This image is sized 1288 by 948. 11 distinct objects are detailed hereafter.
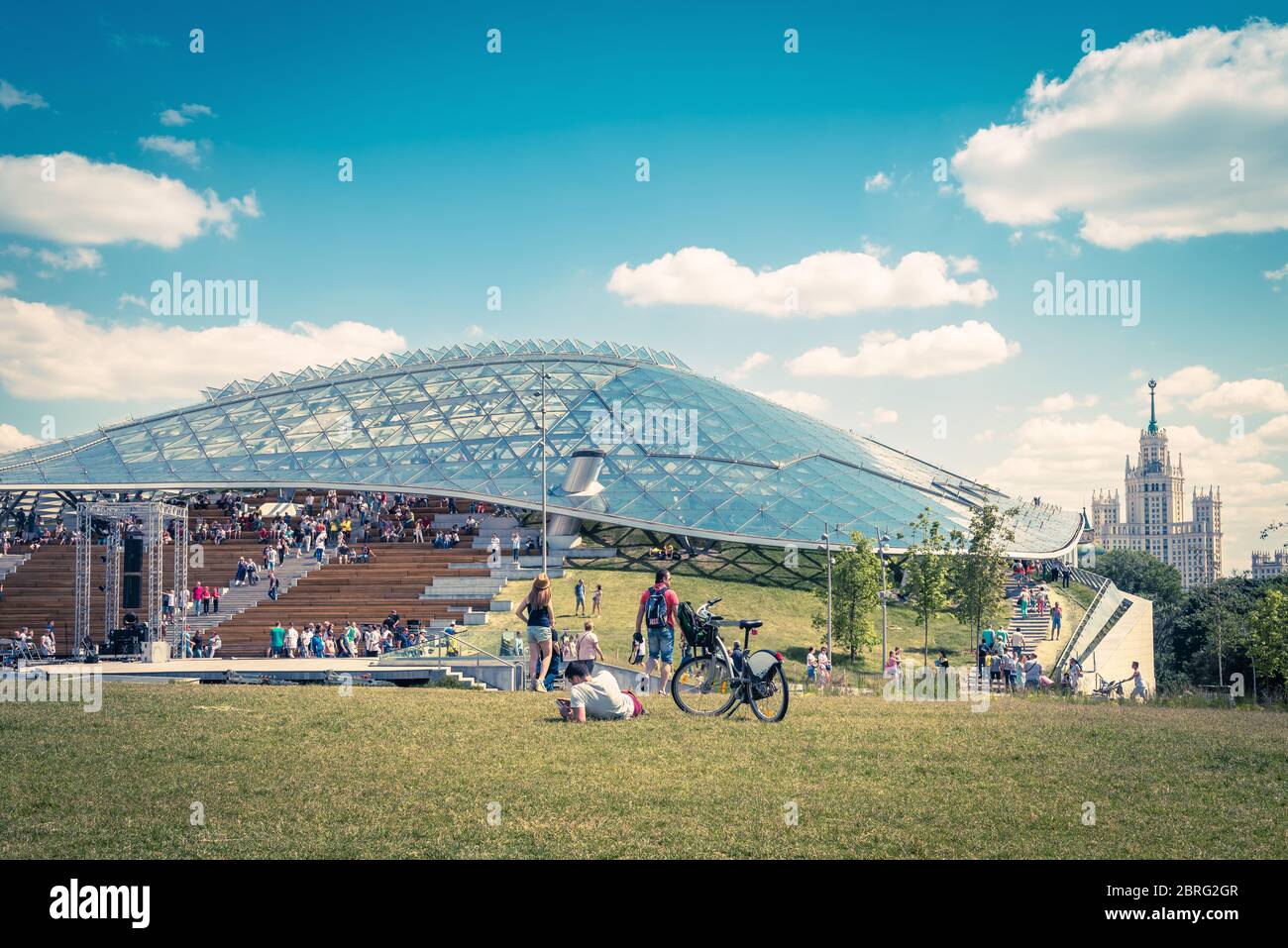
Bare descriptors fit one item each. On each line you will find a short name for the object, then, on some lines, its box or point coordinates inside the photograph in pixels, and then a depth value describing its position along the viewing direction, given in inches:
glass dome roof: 1926.7
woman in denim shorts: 693.9
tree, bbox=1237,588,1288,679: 1633.6
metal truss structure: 1280.8
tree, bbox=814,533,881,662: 1598.2
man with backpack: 668.7
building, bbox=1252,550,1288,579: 6892.2
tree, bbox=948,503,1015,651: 1625.2
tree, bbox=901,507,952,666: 1658.5
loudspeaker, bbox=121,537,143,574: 1312.7
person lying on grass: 553.3
